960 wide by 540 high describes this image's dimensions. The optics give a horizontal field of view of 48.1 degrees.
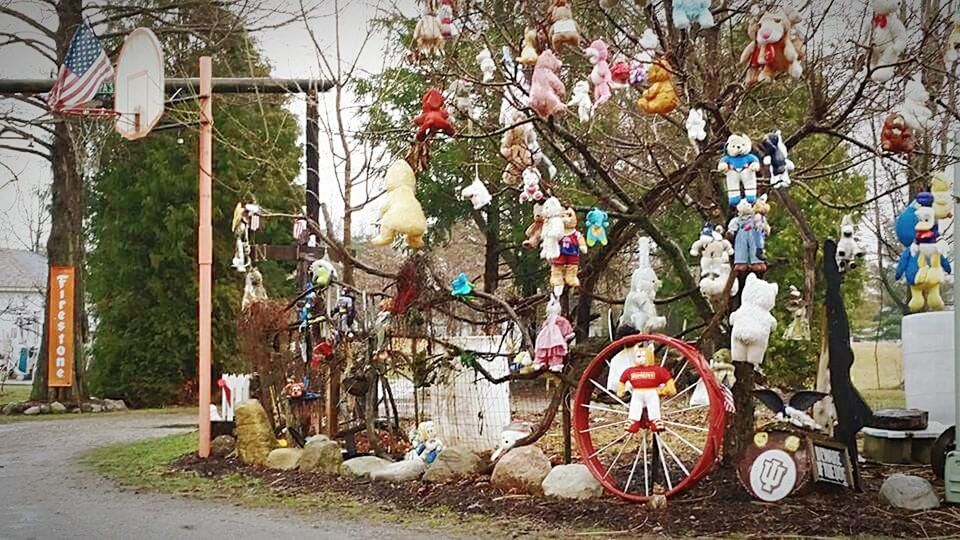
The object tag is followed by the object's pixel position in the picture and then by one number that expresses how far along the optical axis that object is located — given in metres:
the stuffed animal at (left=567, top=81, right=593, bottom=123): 7.29
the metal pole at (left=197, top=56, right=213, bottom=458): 10.11
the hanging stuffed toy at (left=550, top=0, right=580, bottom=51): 6.93
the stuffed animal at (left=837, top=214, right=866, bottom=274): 7.20
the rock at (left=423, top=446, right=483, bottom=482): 8.23
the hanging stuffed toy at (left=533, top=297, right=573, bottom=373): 7.64
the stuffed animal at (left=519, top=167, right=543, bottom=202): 7.70
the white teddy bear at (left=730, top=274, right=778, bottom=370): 6.65
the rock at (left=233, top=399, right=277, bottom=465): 9.67
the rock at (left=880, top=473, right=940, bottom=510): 6.64
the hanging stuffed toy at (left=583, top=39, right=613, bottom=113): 7.09
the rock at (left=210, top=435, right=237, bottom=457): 10.24
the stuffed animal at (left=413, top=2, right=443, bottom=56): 7.45
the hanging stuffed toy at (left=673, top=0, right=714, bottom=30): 6.38
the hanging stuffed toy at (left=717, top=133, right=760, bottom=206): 6.67
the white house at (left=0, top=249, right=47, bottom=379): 29.95
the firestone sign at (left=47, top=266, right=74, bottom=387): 17.97
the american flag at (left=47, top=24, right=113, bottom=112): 11.16
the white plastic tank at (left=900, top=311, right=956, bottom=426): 8.89
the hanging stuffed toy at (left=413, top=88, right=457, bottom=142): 7.66
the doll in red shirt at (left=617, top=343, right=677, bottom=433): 7.09
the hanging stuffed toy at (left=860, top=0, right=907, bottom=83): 6.23
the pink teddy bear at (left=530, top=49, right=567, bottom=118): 6.95
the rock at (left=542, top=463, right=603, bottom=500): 7.38
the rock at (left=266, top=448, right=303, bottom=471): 9.25
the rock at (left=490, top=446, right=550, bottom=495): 7.68
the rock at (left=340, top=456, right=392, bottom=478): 8.80
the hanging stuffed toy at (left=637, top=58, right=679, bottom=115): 6.78
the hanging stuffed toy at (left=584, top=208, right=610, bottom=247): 7.57
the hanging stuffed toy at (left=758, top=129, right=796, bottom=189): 6.84
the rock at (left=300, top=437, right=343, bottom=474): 9.09
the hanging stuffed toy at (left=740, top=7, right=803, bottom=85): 6.20
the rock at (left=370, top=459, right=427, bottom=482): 8.44
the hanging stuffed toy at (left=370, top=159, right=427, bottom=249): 7.62
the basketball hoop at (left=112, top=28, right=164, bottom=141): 9.99
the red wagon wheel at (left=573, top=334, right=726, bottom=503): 6.69
